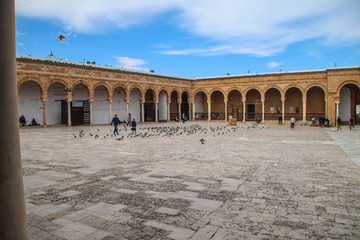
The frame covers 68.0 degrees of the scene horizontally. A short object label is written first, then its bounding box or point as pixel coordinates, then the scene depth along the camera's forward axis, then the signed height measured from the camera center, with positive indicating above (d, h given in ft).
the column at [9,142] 5.33 -0.54
